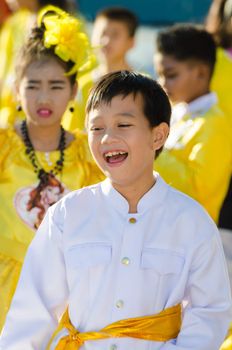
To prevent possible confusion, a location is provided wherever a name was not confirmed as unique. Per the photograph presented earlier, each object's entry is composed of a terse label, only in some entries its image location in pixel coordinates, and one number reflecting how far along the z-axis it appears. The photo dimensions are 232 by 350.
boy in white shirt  4.71
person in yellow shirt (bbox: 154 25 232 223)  7.77
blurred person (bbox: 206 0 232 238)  10.05
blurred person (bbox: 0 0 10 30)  13.98
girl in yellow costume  6.33
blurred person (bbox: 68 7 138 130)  10.79
